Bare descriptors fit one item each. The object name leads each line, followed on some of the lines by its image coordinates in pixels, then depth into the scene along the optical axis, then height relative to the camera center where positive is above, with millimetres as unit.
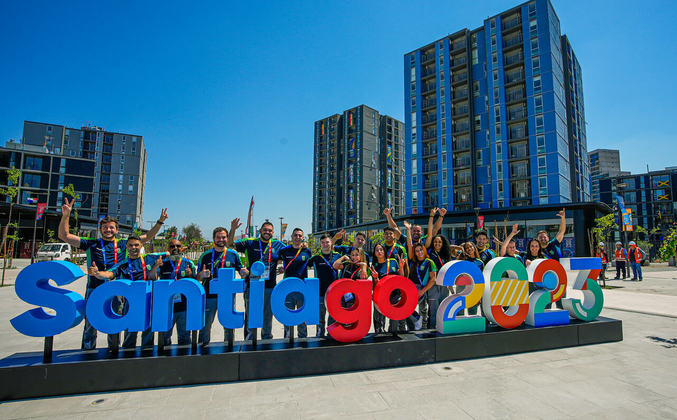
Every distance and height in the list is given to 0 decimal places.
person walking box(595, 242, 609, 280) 18047 -886
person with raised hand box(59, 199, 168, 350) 4902 -204
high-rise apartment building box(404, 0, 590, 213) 37312 +16207
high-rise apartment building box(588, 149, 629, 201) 99625 +24773
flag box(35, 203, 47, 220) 20469 +1702
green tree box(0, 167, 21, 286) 16589 +2706
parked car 25873 -1433
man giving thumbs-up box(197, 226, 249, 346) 5176 -482
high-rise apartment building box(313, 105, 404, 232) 72500 +17058
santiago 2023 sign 4254 -990
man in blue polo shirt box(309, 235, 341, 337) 5973 -554
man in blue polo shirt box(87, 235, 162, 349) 4969 -561
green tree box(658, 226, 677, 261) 12543 -322
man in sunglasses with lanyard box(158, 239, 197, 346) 5098 -624
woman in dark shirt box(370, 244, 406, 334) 5988 -585
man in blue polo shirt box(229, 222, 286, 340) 5723 -345
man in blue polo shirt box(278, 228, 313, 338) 5754 -489
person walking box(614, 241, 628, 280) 18922 -1133
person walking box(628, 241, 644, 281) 17516 -1082
